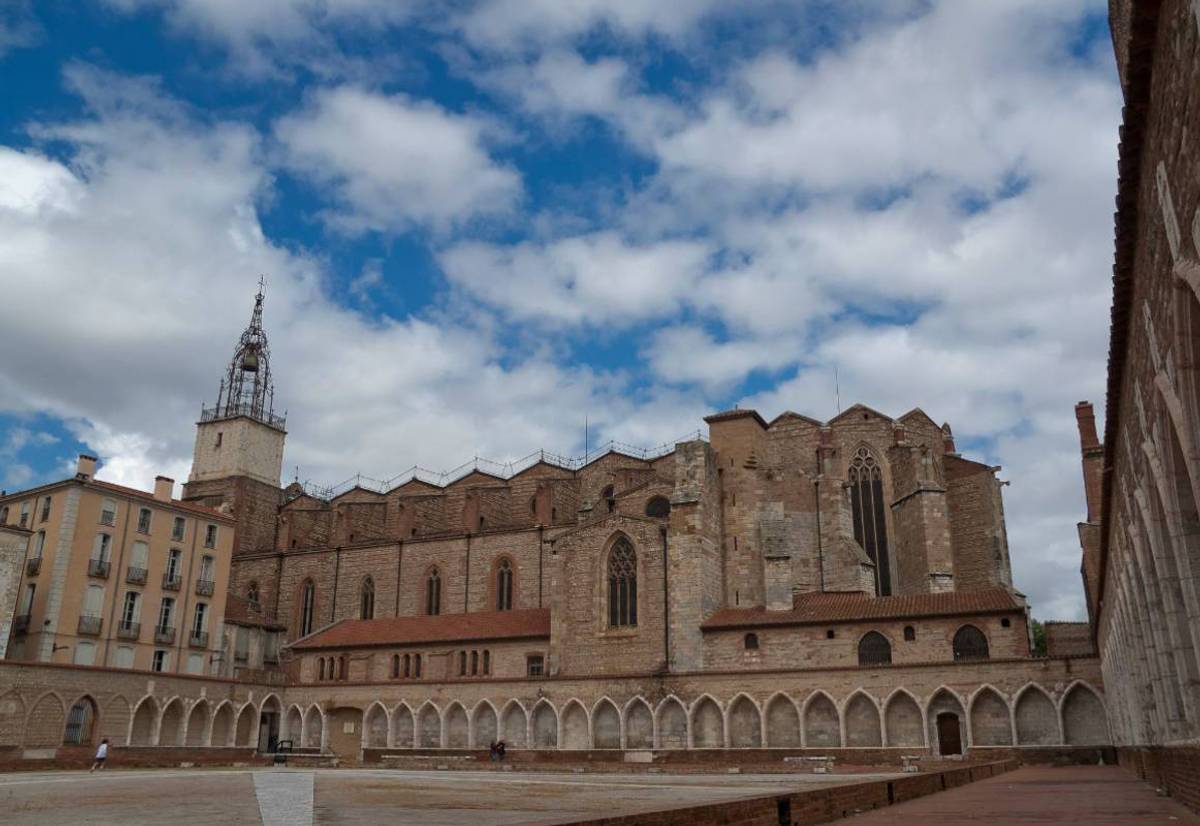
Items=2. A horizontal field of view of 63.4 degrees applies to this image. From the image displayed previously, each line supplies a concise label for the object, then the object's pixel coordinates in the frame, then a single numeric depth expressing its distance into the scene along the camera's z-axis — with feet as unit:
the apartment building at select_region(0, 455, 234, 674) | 132.67
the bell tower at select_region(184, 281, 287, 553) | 197.47
